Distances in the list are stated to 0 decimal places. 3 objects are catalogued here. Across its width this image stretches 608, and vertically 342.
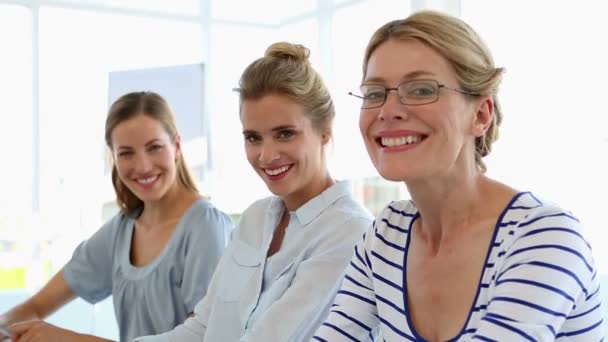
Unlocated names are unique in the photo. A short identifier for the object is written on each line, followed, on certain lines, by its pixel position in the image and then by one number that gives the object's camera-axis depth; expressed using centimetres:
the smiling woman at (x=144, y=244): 237
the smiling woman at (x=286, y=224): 203
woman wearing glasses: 166
